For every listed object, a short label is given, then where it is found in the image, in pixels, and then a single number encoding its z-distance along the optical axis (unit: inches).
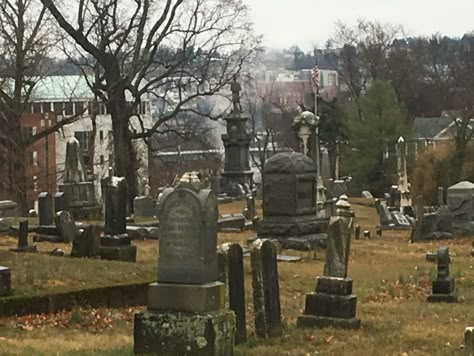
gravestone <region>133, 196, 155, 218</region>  1289.4
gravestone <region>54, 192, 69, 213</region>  1059.9
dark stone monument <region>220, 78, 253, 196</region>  1845.5
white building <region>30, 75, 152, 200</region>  1902.1
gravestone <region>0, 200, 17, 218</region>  1055.9
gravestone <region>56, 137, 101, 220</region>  1175.0
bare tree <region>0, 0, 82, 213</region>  1428.4
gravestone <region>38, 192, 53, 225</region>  947.3
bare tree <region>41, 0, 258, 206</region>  1427.2
